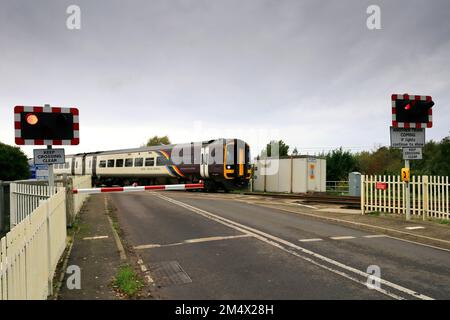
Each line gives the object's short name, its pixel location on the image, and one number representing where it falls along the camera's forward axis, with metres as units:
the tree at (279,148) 46.66
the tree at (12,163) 24.67
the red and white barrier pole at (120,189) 8.77
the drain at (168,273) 5.27
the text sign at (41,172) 12.44
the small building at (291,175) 25.41
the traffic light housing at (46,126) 7.26
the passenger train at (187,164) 22.94
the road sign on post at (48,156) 7.53
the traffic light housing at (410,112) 10.75
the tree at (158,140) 76.06
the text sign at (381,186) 11.84
